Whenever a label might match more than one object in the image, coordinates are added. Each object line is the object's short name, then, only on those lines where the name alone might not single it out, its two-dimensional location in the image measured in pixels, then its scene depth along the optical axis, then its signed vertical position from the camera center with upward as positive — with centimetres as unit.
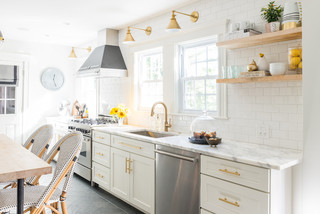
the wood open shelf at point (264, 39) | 218 +62
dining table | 164 -43
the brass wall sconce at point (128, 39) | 347 +89
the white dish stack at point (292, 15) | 220 +78
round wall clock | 598 +62
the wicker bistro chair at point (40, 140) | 259 -38
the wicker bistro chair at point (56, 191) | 188 -69
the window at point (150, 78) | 411 +46
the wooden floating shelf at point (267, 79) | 216 +25
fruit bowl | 240 -34
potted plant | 233 +84
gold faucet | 354 -20
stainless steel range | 411 -62
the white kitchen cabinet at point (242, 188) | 184 -64
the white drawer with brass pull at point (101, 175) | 365 -105
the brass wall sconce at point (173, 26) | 286 +88
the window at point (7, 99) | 548 +12
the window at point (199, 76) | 325 +39
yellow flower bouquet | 420 -12
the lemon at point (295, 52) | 219 +46
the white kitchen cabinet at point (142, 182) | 288 -90
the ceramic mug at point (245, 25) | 257 +81
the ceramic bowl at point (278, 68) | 229 +33
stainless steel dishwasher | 235 -75
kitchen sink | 344 -41
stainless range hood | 441 +82
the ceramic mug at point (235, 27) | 266 +82
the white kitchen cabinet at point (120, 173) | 326 -90
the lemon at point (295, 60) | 219 +39
